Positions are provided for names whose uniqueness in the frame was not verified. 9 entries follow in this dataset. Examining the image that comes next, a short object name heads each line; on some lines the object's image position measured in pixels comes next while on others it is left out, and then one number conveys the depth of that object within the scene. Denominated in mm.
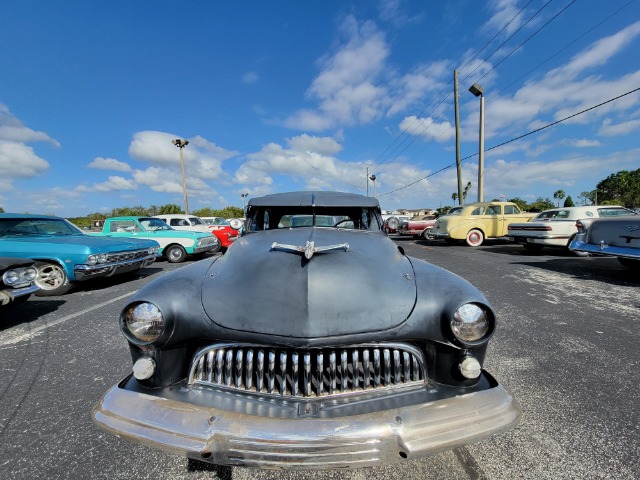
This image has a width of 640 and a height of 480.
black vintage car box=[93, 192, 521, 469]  1303
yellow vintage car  13523
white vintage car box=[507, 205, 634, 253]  9781
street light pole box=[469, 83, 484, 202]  17719
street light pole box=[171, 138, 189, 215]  27881
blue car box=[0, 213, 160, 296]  5816
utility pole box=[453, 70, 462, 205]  19923
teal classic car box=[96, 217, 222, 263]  10258
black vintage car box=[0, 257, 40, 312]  3924
